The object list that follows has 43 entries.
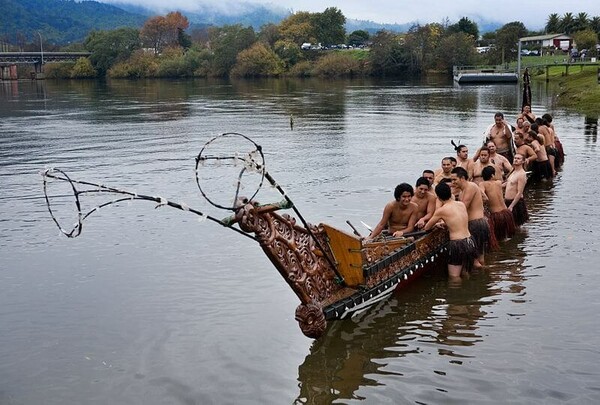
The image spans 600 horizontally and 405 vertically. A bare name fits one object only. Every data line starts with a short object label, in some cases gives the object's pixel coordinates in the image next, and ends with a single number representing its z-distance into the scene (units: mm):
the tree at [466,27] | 118625
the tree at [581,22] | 103594
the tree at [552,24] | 117388
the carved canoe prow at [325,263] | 9125
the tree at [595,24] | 99938
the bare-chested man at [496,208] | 14398
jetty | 76375
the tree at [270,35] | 129950
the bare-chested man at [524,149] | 20234
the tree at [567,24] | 107588
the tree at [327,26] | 133000
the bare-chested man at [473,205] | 13039
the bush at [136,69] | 125562
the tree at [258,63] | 115375
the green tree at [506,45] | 100125
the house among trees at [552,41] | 95625
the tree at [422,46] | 106938
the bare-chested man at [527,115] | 23539
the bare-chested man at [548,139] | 22203
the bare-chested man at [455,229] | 12312
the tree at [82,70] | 129500
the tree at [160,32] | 150750
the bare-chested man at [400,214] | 12367
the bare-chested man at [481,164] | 15891
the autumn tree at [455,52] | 103625
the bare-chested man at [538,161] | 20609
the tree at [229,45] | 120812
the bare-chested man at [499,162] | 16344
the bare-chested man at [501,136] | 19758
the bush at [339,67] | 110375
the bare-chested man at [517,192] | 15594
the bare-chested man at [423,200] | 12672
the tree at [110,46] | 132000
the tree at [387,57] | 108562
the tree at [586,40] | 88375
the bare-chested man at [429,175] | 13919
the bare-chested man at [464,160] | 16156
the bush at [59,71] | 131500
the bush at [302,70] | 114500
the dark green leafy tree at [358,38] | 148625
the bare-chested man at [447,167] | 14453
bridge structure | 135625
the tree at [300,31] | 130000
